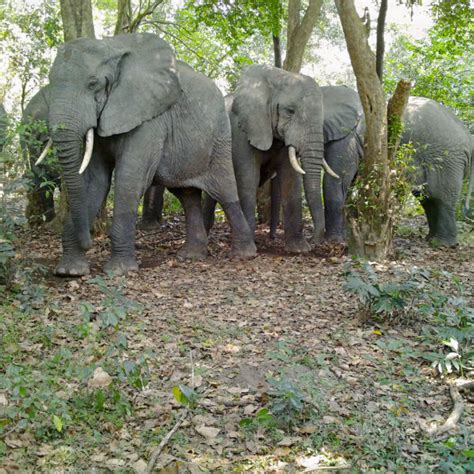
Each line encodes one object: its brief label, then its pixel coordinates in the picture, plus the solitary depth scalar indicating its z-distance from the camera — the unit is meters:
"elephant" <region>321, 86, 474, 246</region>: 12.63
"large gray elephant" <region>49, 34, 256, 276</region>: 8.84
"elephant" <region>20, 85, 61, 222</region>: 12.23
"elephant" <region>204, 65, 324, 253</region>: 11.30
